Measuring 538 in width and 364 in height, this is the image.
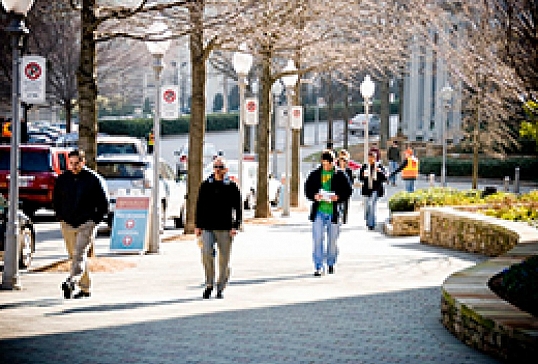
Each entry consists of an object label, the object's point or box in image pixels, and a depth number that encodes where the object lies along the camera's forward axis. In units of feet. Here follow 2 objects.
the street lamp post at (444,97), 130.05
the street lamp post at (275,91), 139.54
